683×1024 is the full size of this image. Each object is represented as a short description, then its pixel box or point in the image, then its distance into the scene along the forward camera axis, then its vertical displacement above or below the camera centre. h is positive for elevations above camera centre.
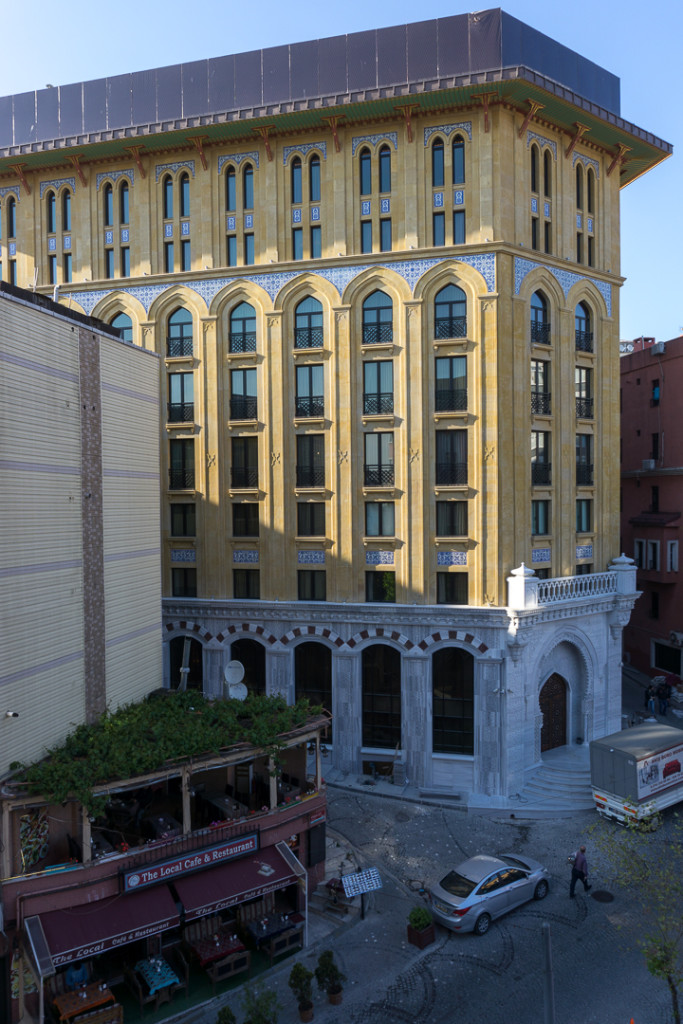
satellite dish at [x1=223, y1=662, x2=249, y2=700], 27.34 -6.51
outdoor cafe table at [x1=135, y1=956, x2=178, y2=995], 19.75 -12.50
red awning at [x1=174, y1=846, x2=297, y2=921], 20.48 -10.70
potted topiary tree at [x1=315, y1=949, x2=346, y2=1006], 19.59 -12.40
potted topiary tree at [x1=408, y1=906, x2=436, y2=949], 21.88 -12.42
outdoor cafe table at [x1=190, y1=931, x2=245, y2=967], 20.50 -12.31
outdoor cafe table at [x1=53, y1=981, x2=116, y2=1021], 18.39 -12.27
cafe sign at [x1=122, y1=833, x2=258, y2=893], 20.12 -9.96
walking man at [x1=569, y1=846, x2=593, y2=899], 24.28 -11.88
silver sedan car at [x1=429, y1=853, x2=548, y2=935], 22.31 -11.91
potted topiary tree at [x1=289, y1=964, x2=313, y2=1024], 19.01 -12.31
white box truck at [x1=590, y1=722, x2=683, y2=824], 27.72 -10.29
